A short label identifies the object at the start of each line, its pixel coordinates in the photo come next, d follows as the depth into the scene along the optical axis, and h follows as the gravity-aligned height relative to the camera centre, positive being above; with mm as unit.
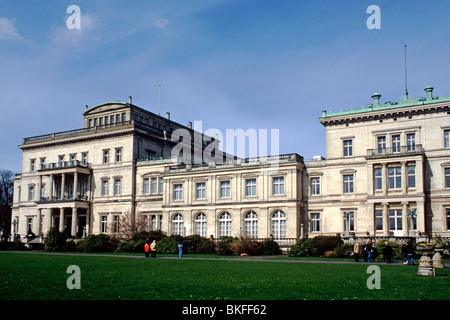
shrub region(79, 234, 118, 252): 50188 -3215
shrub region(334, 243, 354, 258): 37969 -2986
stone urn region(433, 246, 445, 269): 24389 -2395
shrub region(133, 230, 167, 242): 50938 -2346
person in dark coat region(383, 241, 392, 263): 31297 -2587
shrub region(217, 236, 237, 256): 43312 -3137
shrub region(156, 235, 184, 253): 46781 -3031
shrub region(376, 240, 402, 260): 34816 -2686
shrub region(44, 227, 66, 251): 52500 -3102
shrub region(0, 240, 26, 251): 57422 -3914
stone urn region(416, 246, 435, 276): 20703 -2120
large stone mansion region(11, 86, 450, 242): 46781 +3737
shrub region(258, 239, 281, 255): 44094 -3184
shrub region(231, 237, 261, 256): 43156 -3031
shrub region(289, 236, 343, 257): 39812 -2805
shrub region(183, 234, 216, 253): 46094 -3080
